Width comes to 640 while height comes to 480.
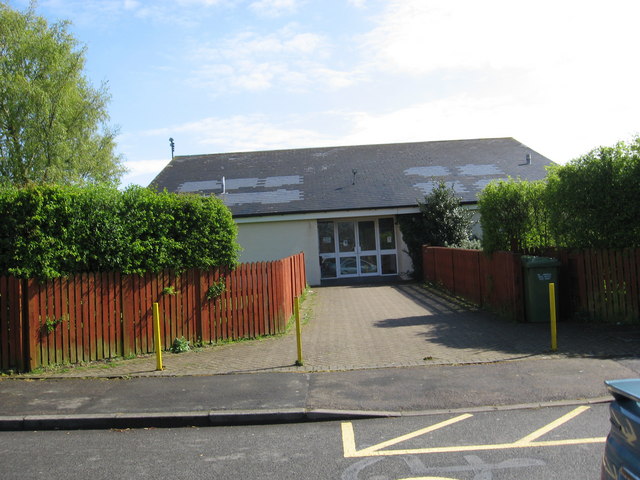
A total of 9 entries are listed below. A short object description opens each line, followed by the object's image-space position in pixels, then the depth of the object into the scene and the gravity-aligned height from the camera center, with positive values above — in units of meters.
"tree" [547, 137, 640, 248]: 9.56 +0.72
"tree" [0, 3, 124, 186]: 22.20 +6.93
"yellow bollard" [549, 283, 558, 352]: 8.20 -1.37
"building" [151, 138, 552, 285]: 21.09 +2.57
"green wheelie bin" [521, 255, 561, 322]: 10.44 -0.91
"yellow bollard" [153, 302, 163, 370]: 7.94 -1.20
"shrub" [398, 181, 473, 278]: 19.36 +0.90
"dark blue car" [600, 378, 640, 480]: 2.59 -1.03
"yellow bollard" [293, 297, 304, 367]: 8.02 -1.46
